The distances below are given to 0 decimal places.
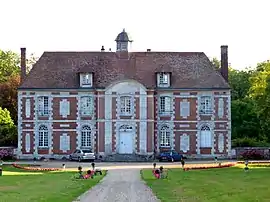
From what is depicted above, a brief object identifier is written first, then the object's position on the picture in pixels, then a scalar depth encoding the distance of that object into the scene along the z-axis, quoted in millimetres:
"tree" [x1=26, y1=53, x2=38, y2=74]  99819
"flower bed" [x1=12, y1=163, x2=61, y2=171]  49906
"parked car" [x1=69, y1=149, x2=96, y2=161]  62688
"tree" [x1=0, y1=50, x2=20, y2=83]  97562
